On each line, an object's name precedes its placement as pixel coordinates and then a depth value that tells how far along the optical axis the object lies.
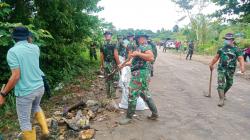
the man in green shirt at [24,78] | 2.72
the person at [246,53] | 13.16
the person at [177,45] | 23.31
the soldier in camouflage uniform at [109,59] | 4.96
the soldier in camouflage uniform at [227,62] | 4.80
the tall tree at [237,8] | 11.59
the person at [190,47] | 15.34
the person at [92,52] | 10.95
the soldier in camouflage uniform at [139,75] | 3.72
